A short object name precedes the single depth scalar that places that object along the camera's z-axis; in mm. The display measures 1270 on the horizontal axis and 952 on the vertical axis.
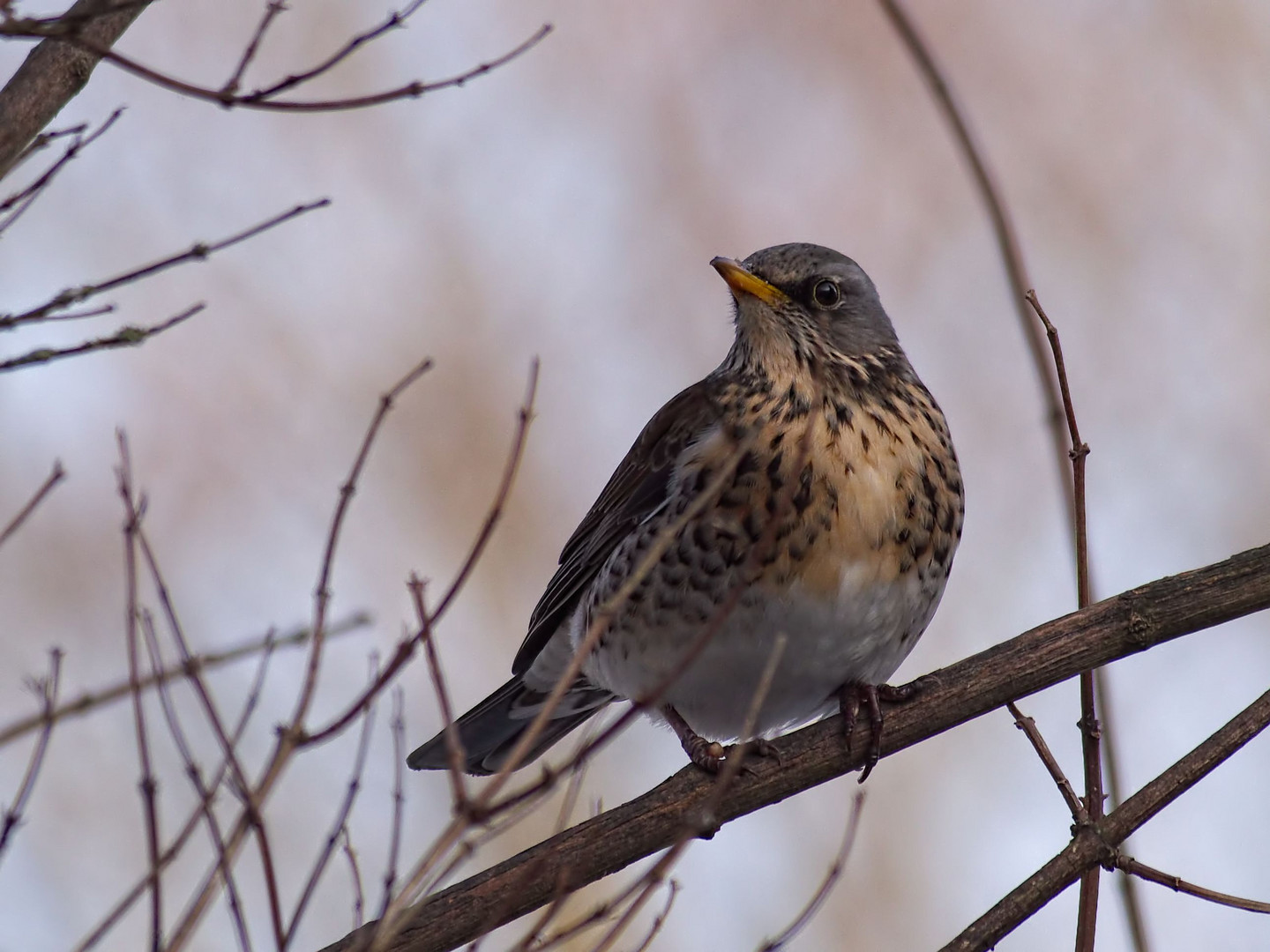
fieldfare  9359
